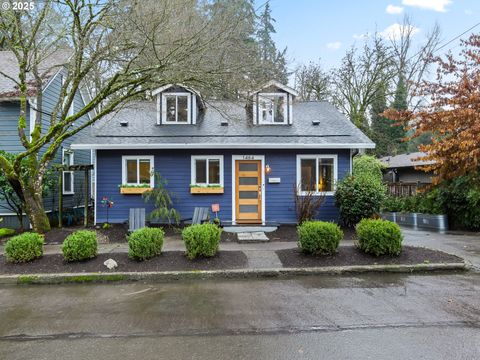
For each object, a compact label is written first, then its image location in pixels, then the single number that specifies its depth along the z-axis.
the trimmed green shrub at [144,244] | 6.54
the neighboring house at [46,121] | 11.22
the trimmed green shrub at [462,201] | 10.90
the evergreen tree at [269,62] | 9.57
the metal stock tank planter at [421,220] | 11.90
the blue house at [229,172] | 10.76
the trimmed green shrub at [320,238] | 6.67
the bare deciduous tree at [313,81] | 24.58
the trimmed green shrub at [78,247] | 6.49
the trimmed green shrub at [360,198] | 9.71
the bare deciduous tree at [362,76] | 23.64
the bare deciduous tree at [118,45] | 7.55
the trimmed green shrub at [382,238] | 6.60
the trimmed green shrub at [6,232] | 9.76
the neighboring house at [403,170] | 19.72
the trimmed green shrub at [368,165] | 17.25
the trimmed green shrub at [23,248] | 6.46
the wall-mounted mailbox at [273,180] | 10.79
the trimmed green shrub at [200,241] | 6.52
